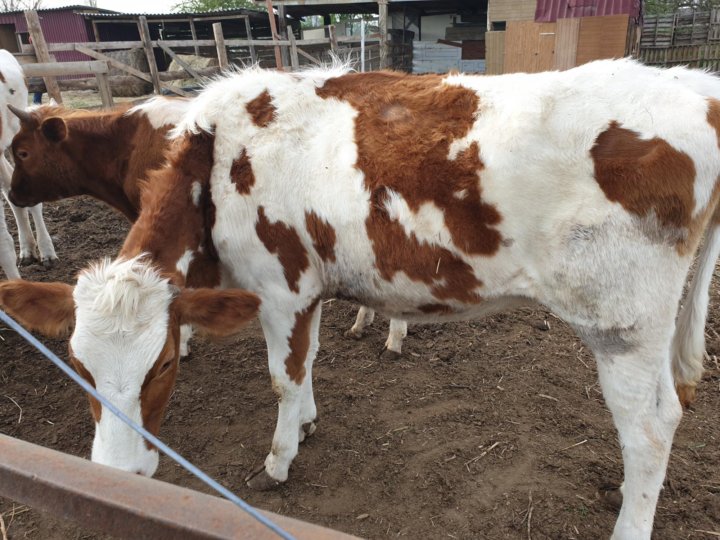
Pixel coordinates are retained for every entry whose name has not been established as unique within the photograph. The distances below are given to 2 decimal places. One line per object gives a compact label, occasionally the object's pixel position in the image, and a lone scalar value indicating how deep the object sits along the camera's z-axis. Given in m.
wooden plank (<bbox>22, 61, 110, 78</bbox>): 7.45
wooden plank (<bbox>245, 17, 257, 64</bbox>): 12.65
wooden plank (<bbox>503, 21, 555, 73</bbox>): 11.12
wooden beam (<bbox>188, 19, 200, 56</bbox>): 21.53
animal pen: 7.78
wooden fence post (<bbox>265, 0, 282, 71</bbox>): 10.52
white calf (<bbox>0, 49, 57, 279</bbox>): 5.29
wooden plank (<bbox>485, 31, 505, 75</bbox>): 11.95
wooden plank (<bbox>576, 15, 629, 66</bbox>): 10.80
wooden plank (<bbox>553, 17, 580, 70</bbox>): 10.84
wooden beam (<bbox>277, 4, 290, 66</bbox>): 15.02
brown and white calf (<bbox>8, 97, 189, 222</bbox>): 4.11
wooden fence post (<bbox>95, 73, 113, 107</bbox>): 8.20
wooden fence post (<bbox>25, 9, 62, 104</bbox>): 7.79
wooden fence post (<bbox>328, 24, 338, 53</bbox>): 13.93
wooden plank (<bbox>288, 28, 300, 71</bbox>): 13.26
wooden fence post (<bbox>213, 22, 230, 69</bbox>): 10.98
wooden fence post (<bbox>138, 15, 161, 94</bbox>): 9.74
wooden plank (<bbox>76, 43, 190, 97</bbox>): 9.03
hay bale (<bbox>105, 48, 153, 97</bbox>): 9.13
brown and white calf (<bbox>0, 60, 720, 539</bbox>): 1.96
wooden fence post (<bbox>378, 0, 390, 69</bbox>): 15.39
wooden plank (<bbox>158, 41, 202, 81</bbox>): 10.49
